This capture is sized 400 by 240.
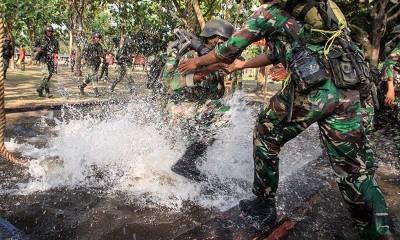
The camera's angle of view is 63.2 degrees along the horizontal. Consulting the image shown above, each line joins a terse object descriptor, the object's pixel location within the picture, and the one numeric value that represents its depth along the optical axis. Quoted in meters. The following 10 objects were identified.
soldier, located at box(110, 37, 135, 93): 12.75
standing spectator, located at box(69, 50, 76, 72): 28.28
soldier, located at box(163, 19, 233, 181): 3.68
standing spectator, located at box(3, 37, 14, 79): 14.42
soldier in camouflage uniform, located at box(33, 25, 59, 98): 9.40
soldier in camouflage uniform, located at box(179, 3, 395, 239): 2.18
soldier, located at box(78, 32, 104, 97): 11.05
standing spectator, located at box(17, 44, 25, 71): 24.22
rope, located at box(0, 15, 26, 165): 2.83
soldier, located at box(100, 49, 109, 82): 15.18
